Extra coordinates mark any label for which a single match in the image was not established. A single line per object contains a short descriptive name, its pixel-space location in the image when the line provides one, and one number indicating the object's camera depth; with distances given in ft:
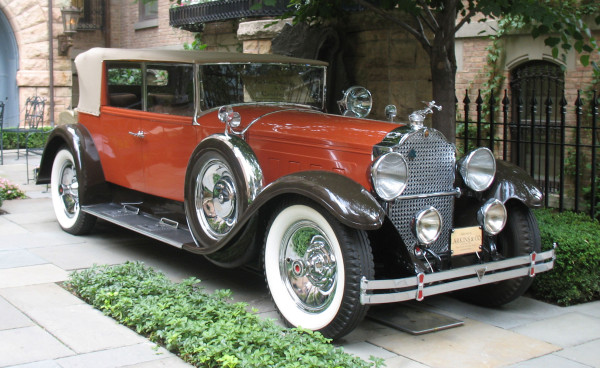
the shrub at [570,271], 17.47
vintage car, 14.32
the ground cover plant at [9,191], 30.58
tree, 18.45
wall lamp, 56.13
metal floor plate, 15.52
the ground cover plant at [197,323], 12.42
